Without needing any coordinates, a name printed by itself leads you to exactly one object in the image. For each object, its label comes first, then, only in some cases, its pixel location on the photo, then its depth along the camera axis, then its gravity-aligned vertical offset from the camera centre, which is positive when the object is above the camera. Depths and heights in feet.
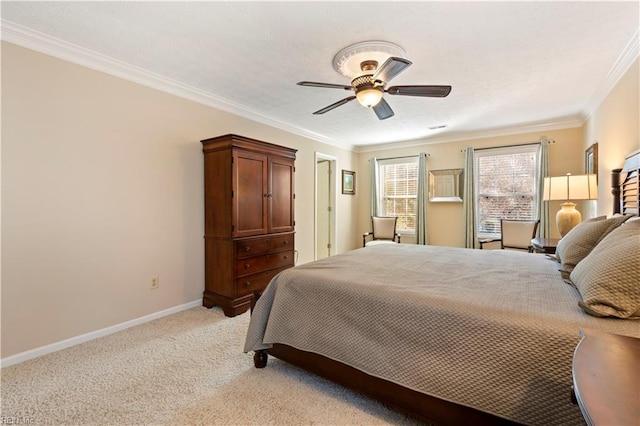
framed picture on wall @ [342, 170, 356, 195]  19.58 +1.85
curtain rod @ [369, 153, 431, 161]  17.99 +3.40
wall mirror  16.92 +1.37
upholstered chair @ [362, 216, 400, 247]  17.80 -1.35
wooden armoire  10.27 -0.37
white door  19.10 -0.02
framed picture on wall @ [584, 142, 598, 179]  11.19 +2.01
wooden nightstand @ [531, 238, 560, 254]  10.03 -1.31
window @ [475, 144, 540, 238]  15.23 +1.25
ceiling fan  7.09 +3.18
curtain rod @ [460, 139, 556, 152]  14.52 +3.36
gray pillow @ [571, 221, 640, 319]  3.87 -1.06
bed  3.88 -1.96
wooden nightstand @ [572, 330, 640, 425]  1.73 -1.23
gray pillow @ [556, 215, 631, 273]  6.16 -0.71
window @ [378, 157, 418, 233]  18.95 +1.26
